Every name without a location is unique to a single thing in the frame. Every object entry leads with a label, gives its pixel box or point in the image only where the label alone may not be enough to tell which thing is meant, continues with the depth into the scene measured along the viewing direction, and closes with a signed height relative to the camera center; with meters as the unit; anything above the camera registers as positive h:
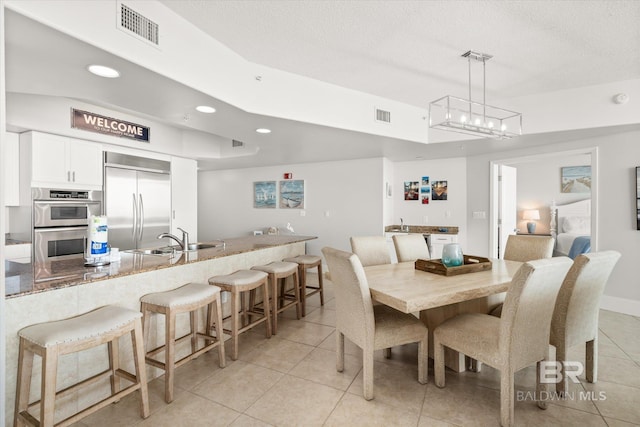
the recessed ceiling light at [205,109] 2.77 +0.93
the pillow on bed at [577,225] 6.30 -0.29
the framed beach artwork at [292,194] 6.09 +0.31
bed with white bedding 6.12 -0.28
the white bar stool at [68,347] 1.41 -0.67
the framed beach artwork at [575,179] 6.45 +0.66
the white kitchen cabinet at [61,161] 3.49 +0.58
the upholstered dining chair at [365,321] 1.96 -0.76
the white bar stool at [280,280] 3.11 -0.74
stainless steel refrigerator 4.26 +0.14
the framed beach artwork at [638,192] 3.60 +0.22
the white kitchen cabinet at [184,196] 5.13 +0.23
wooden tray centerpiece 2.38 -0.46
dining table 1.83 -0.51
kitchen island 1.60 -0.53
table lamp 6.84 -0.17
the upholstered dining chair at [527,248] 3.05 -0.38
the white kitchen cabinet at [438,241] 5.23 -0.53
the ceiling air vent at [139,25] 1.89 +1.18
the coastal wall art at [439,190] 5.50 +0.36
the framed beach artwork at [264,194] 6.38 +0.32
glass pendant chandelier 2.60 +1.03
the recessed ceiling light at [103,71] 2.03 +0.93
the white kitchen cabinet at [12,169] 3.43 +0.45
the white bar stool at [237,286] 2.55 -0.66
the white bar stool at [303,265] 3.66 -0.67
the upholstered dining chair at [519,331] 1.66 -0.72
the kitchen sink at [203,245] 3.34 -0.40
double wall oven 3.54 -0.13
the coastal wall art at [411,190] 5.79 +0.38
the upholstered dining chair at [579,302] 1.93 -0.59
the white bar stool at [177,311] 1.98 -0.70
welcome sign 3.76 +1.11
